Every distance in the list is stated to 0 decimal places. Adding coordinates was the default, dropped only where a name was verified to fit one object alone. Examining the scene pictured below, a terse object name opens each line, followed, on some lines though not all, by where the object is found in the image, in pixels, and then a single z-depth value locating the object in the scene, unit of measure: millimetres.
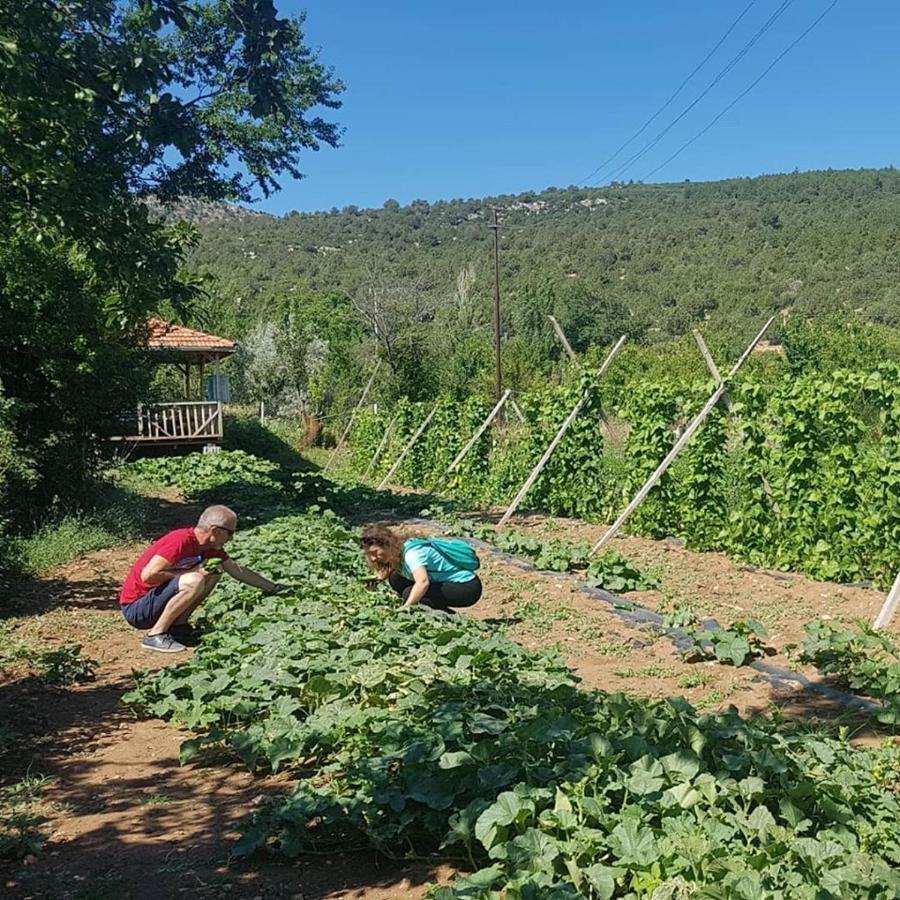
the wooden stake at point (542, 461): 13562
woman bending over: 6988
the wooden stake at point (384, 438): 23250
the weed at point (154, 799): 4379
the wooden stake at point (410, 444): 20650
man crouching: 6785
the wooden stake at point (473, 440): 16078
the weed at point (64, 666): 6215
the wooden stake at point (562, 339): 13648
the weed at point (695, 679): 5883
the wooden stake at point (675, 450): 10682
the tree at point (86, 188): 6393
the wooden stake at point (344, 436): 27172
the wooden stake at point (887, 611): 6855
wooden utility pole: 26881
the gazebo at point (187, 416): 25156
